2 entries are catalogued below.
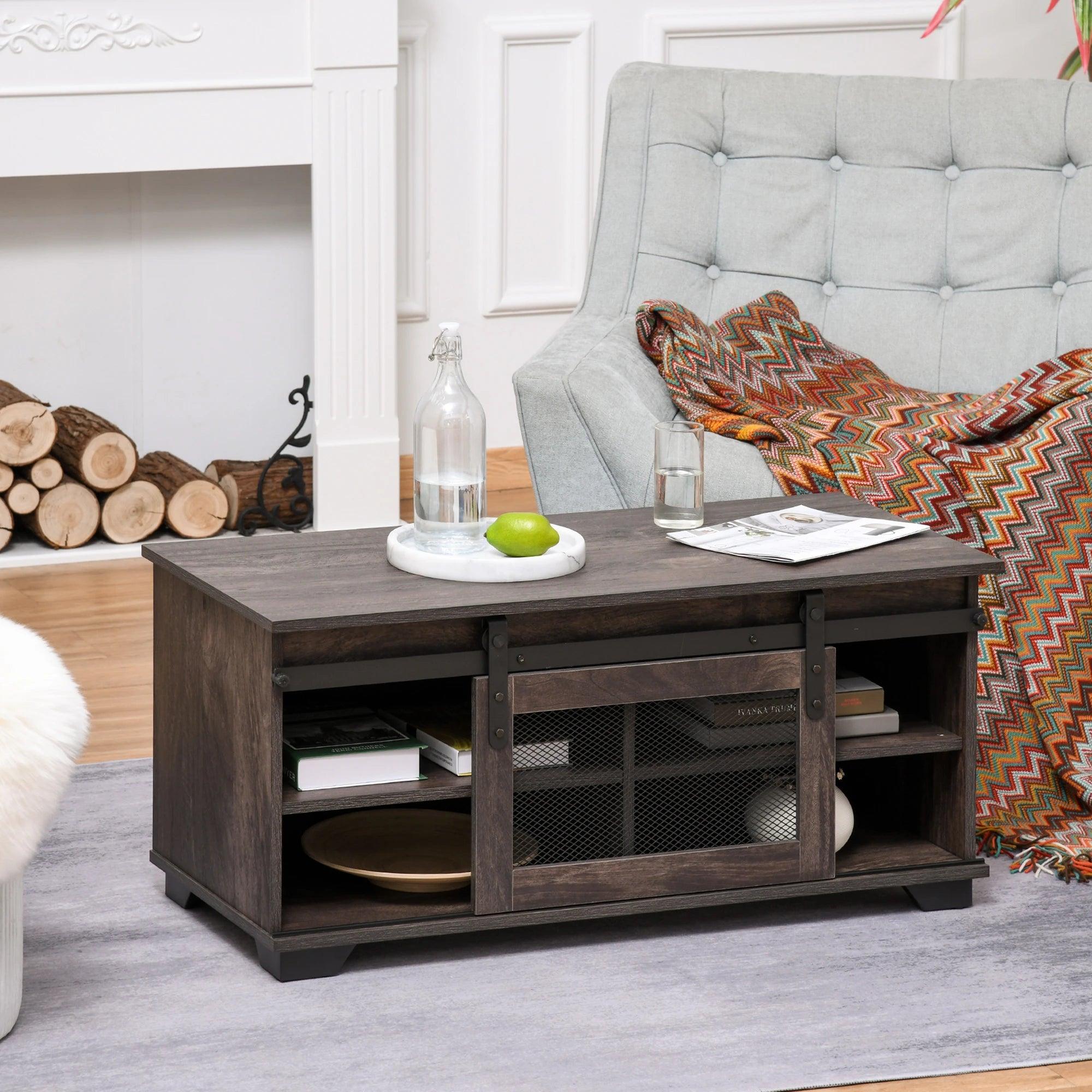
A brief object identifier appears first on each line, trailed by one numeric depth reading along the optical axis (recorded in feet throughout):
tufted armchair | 19.01
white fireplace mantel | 23.25
